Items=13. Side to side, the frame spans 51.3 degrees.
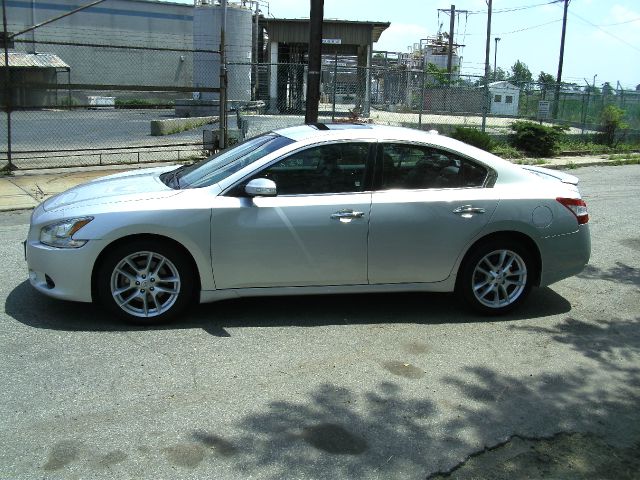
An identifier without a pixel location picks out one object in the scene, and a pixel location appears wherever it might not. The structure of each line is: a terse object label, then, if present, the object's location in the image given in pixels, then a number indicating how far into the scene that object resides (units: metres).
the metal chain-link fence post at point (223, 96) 12.96
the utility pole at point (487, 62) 19.75
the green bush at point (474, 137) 18.20
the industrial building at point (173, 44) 33.12
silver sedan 5.11
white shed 36.50
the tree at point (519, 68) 125.54
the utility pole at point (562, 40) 46.66
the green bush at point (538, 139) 19.27
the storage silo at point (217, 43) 32.38
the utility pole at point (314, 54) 10.62
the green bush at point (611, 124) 22.84
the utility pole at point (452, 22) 61.47
